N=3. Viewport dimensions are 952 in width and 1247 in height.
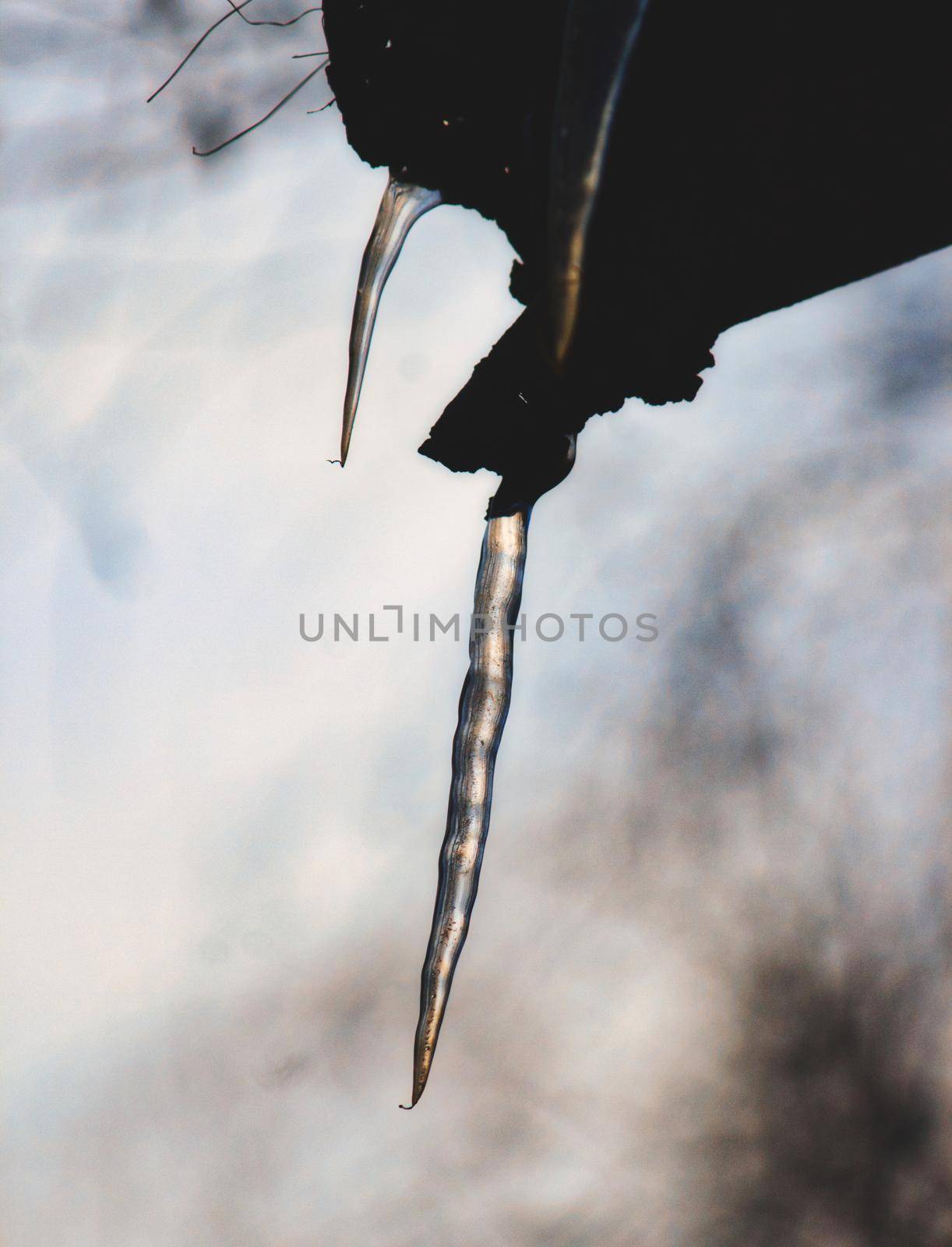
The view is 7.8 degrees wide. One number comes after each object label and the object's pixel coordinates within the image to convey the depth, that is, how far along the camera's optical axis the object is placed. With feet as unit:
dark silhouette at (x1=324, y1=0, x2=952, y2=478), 7.48
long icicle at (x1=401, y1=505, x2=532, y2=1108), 7.73
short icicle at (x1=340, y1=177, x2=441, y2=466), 7.69
